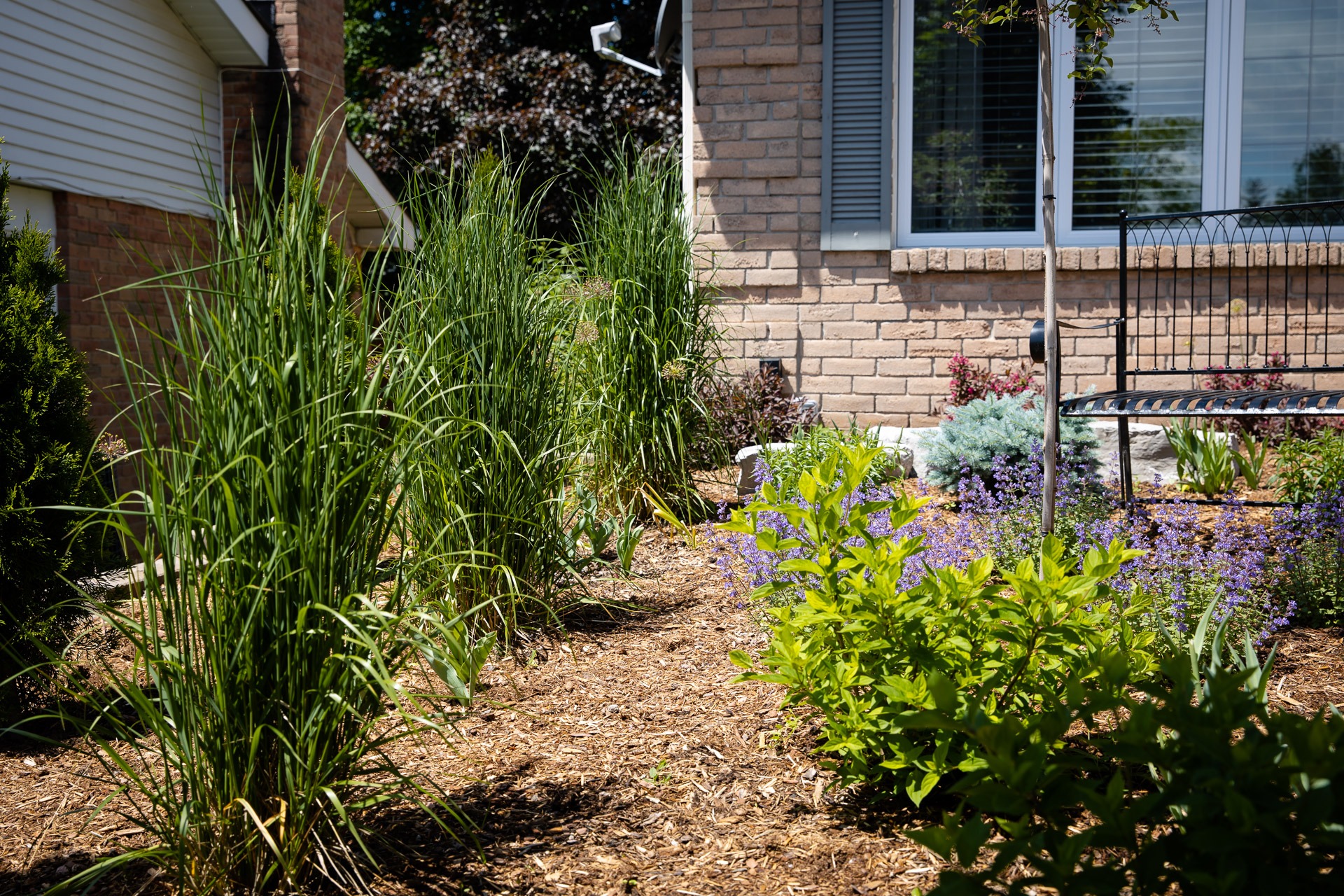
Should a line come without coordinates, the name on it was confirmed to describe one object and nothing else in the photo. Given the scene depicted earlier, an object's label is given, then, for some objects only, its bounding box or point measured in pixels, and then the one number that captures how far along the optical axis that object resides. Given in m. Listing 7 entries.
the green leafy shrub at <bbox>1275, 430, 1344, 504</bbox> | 3.93
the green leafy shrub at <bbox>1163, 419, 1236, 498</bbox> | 4.60
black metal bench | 5.62
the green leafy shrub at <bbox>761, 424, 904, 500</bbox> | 4.05
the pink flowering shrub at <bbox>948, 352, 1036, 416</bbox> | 5.84
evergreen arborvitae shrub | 2.59
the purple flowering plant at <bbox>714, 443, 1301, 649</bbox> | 2.68
